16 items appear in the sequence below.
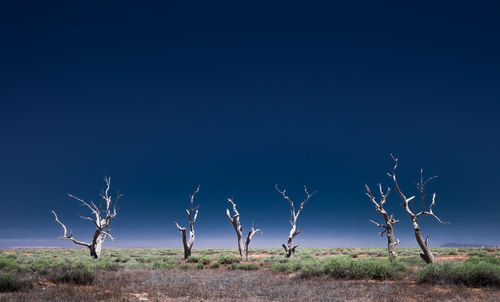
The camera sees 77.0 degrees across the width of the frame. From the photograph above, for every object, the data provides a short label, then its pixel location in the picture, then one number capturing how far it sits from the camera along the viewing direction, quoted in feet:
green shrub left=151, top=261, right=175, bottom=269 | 72.90
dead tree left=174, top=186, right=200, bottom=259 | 98.43
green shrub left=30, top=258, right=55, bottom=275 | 54.13
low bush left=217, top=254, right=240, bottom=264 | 86.63
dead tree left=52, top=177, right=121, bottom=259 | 93.39
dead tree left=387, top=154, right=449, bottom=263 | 60.18
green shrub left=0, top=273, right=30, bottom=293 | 36.42
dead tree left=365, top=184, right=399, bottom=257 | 83.30
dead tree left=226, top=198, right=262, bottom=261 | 98.22
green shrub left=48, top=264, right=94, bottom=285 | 44.06
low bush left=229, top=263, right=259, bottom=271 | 73.48
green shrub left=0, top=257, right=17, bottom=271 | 60.89
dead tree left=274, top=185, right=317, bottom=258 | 102.38
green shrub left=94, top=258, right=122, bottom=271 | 65.56
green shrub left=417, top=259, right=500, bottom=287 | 39.96
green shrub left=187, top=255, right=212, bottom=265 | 86.12
